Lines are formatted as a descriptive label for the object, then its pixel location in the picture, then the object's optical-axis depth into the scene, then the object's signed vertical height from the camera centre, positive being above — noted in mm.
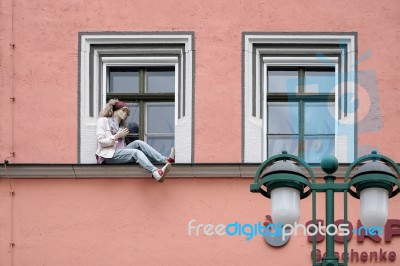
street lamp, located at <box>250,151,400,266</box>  11164 -497
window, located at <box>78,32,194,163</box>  15836 +584
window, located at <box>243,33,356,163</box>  15875 +460
